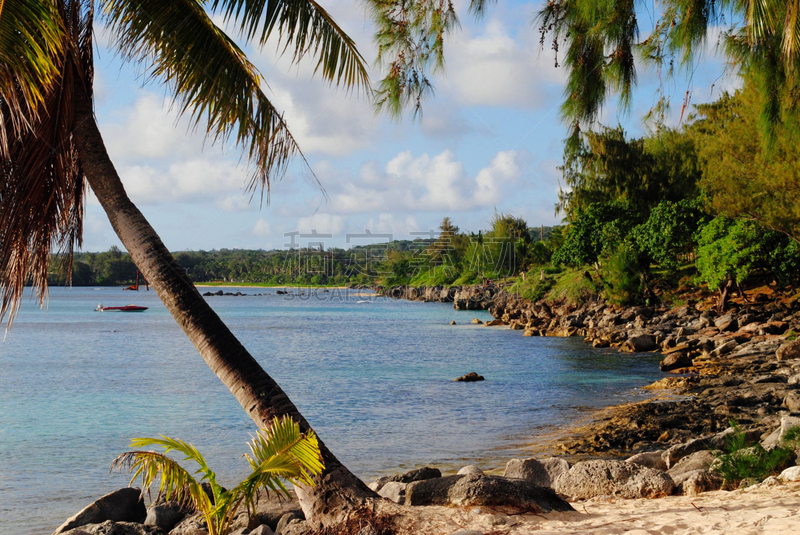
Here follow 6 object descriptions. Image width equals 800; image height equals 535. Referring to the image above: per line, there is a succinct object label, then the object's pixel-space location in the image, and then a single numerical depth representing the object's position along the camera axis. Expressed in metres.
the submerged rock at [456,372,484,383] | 23.67
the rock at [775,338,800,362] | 19.91
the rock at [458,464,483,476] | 10.05
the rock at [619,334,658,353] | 28.25
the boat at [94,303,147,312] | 82.62
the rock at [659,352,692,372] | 22.16
